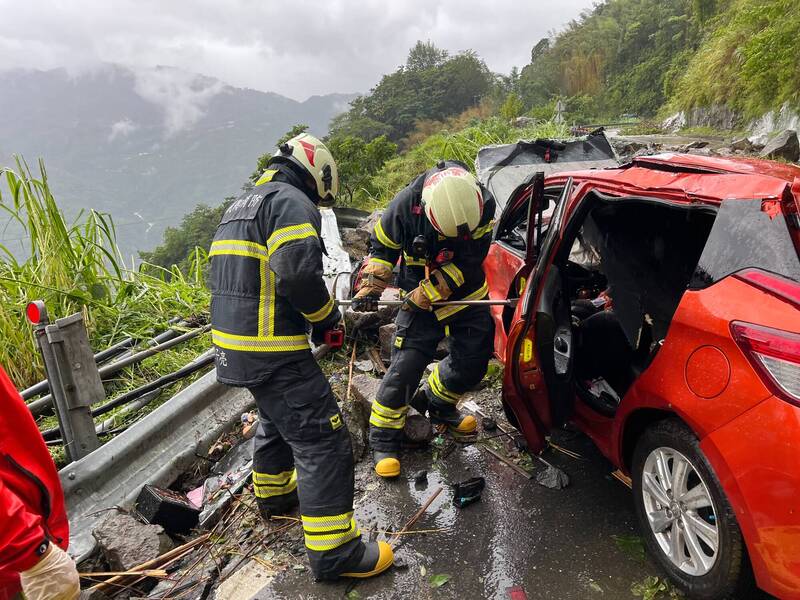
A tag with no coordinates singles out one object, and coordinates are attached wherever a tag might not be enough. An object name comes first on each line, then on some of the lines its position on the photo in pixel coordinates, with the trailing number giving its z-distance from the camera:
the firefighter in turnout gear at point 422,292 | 2.92
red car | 1.46
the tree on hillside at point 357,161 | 13.16
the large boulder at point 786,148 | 9.45
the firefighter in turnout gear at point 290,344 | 2.11
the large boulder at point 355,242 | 6.50
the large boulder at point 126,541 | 2.29
